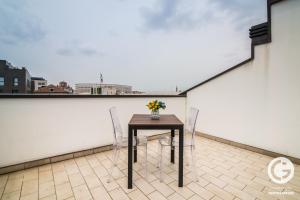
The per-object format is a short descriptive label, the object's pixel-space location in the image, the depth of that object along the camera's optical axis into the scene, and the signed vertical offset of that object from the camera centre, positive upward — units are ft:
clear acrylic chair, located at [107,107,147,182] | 6.58 -2.04
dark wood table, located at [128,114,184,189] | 5.52 -1.17
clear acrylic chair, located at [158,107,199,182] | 6.35 -2.11
